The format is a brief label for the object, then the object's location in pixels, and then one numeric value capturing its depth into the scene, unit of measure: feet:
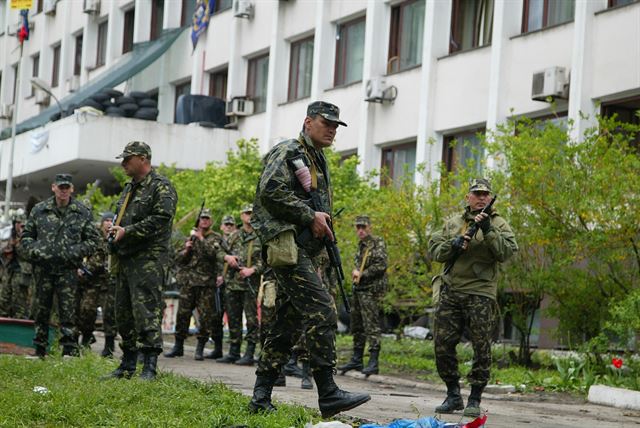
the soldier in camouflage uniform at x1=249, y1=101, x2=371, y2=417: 30.20
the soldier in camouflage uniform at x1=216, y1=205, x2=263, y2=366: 59.36
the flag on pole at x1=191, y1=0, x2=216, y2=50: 124.06
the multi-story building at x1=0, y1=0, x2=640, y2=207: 76.15
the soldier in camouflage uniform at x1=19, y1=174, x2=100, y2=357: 50.29
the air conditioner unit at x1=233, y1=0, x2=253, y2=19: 116.26
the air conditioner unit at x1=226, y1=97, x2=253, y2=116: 118.52
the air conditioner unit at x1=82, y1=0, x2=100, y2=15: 150.41
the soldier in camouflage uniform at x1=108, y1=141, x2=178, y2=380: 39.52
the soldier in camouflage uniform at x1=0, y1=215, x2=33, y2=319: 68.69
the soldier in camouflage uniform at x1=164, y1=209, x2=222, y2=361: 62.95
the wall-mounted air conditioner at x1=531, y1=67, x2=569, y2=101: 76.13
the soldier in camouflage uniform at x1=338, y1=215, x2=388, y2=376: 57.62
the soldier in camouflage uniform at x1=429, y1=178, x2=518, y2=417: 38.93
